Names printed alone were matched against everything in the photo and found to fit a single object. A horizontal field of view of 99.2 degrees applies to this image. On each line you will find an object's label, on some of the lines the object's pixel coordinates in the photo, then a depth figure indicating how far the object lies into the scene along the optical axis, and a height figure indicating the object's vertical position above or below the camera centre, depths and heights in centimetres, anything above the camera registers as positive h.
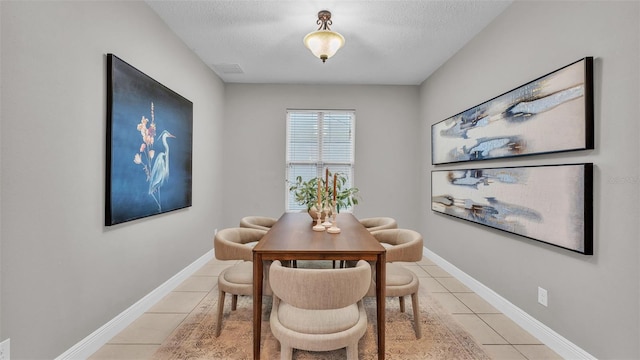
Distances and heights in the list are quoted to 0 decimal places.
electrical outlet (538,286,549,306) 204 -87
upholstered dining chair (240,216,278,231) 283 -48
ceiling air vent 373 +155
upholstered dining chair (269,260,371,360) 128 -61
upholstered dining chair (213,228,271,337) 192 -70
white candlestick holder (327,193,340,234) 212 -39
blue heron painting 201 +28
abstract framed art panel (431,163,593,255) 172 -16
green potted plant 256 -16
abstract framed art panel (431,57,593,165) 173 +49
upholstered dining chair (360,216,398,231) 297 -48
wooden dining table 162 -45
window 456 +59
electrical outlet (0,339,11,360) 133 -86
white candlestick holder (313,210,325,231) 224 -39
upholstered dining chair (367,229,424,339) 191 -70
